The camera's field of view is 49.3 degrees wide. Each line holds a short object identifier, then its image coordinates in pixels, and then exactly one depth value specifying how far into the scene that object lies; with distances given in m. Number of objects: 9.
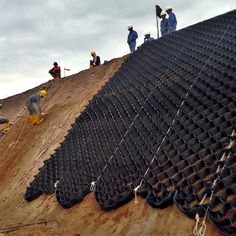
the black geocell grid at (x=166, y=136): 3.28
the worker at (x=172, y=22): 9.65
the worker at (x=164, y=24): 9.87
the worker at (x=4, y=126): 9.43
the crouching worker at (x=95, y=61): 11.97
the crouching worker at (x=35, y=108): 8.99
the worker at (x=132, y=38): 10.72
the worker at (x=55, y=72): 12.93
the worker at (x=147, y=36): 10.72
